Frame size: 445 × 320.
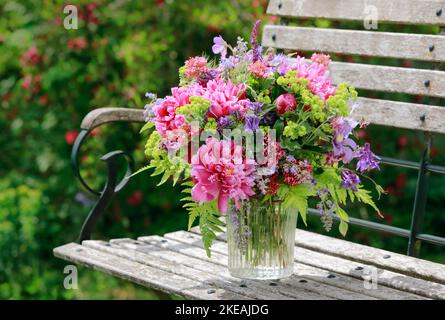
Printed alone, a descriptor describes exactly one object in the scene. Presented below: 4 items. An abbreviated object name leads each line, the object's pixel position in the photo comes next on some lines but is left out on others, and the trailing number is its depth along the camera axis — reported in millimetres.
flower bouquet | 2225
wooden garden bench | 2439
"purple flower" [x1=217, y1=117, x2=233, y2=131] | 2229
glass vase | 2379
